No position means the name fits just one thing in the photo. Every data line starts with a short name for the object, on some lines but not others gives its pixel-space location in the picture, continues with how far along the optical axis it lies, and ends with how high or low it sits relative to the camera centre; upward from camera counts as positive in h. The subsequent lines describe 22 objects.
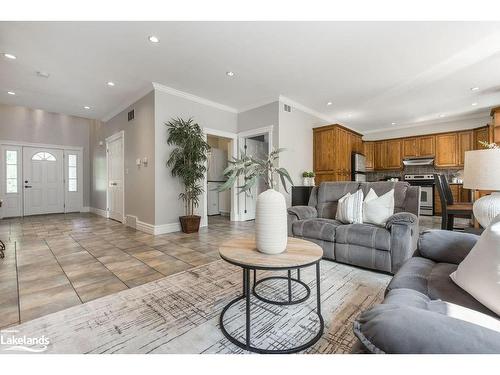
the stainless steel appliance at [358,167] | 5.88 +0.48
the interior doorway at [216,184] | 6.20 -0.04
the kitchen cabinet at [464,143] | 5.60 +1.02
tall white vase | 1.36 -0.22
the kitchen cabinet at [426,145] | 6.15 +1.07
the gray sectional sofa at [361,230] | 2.14 -0.48
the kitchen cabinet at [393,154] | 6.73 +0.90
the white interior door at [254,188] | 5.50 -0.03
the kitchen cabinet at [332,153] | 5.20 +0.75
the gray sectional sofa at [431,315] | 0.52 -0.38
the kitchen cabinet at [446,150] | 5.84 +0.89
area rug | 1.26 -0.88
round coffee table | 1.20 -0.42
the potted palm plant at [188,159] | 4.03 +0.49
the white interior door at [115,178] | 5.16 +0.19
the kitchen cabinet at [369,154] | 7.20 +0.96
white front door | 6.13 +0.17
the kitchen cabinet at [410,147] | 6.42 +1.05
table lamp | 1.59 +0.04
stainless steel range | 5.91 -0.20
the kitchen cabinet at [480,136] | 5.25 +1.14
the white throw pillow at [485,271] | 0.88 -0.37
